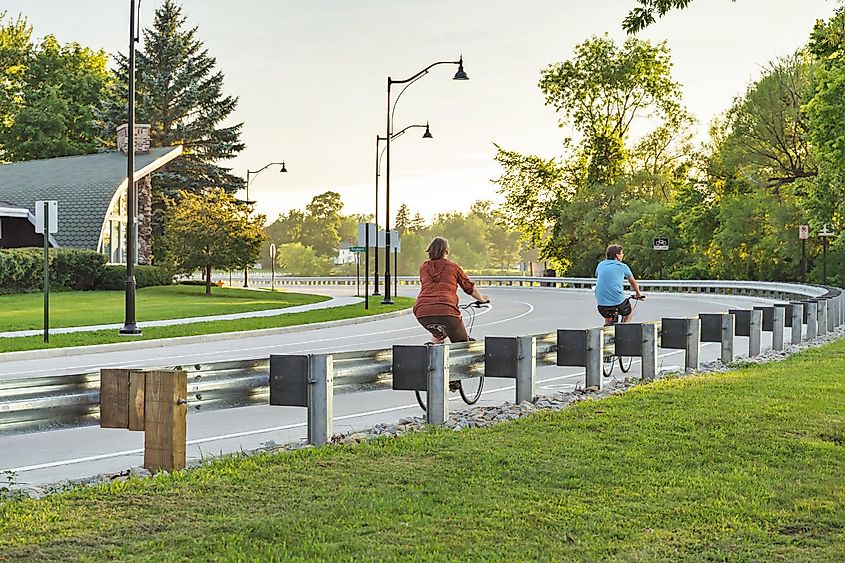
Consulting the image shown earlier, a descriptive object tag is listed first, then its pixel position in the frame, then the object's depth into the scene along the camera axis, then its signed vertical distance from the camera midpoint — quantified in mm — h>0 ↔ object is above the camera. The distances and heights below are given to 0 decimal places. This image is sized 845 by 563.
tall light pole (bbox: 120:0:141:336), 24047 +849
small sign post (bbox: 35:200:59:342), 21562 +659
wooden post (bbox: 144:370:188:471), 7613 -1090
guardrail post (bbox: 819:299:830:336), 22531 -1156
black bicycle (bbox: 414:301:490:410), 12000 -1522
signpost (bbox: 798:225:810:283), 44028 +1036
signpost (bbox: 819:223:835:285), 42125 +940
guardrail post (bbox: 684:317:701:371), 15414 -1213
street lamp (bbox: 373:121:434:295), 44312 +4620
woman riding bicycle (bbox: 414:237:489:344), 12250 -459
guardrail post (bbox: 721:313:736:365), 16500 -1177
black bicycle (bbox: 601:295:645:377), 15102 -1422
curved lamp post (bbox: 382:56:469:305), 38938 +1737
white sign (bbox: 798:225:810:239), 44000 +1039
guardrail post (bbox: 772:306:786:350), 18750 -1105
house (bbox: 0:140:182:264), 50500 +2449
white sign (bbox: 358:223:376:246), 41375 +825
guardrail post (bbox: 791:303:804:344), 20328 -1148
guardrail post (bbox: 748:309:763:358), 17625 -1187
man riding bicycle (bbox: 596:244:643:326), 16297 -464
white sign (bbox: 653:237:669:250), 65750 +761
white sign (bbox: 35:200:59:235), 21500 +709
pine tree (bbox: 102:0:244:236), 73250 +9962
